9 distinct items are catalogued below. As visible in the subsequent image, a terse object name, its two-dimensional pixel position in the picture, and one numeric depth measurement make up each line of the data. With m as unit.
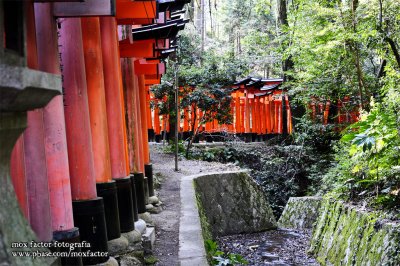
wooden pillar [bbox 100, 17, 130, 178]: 5.65
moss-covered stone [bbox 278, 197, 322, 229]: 11.70
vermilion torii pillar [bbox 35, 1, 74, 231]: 3.57
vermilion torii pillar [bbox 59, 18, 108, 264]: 4.30
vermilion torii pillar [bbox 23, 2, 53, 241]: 3.19
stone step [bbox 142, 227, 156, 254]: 6.29
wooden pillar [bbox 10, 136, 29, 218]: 2.83
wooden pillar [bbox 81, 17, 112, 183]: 4.95
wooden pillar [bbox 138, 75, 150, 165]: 9.83
